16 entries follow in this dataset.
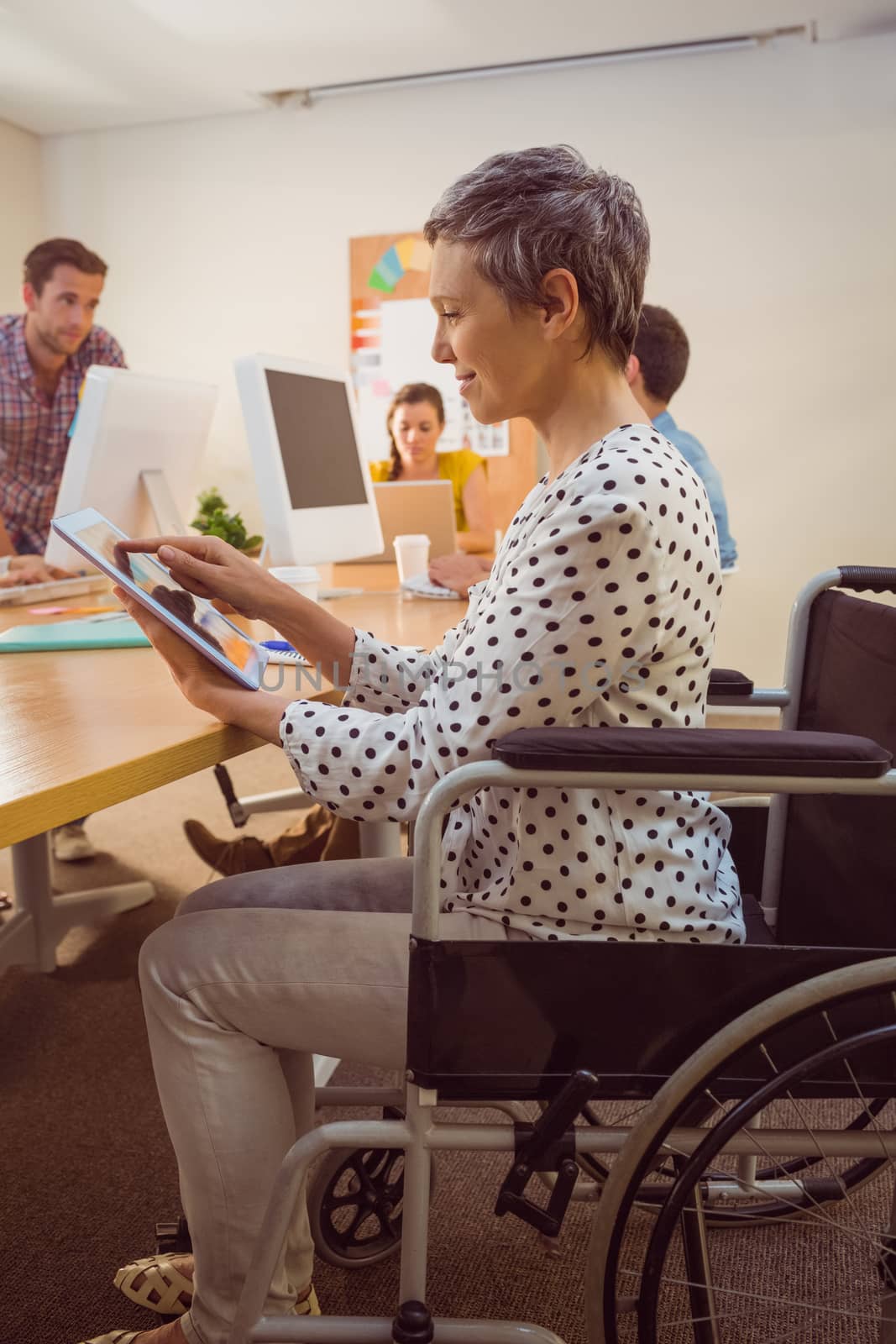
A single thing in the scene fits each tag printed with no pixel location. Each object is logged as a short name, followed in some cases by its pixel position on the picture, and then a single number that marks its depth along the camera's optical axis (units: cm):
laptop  278
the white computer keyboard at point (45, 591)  209
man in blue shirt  263
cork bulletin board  498
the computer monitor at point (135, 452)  200
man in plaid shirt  315
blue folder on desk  156
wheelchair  81
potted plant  250
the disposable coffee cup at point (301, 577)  209
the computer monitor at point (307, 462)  217
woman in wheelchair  91
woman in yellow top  386
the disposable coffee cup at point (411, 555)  241
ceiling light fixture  447
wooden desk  85
